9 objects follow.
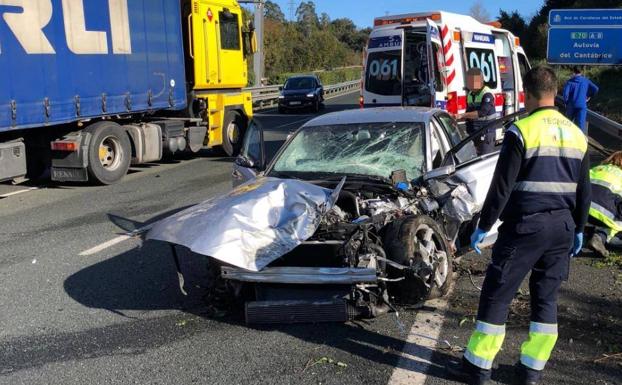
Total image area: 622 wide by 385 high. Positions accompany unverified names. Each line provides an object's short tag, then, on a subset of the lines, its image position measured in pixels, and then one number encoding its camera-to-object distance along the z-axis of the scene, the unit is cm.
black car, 2766
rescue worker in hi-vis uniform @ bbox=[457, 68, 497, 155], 838
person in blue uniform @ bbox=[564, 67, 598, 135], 1082
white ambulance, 1048
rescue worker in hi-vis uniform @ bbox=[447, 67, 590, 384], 334
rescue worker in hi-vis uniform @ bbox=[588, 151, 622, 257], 597
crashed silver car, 406
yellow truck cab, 1270
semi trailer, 895
